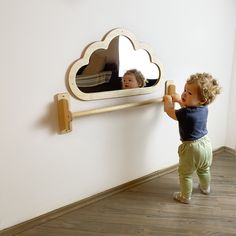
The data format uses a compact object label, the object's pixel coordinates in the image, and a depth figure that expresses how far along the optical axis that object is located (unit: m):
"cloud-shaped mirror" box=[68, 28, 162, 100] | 1.46
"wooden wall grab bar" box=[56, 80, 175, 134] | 1.43
